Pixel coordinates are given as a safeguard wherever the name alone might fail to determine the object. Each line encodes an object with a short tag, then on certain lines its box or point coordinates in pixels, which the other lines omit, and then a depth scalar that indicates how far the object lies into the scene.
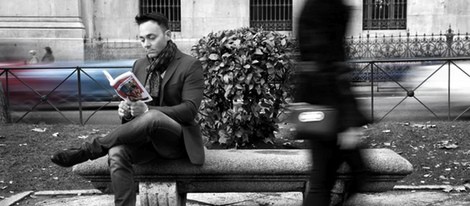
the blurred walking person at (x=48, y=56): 19.18
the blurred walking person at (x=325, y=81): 4.03
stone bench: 5.07
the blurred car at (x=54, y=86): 13.09
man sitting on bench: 4.80
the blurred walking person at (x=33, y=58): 18.06
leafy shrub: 7.54
